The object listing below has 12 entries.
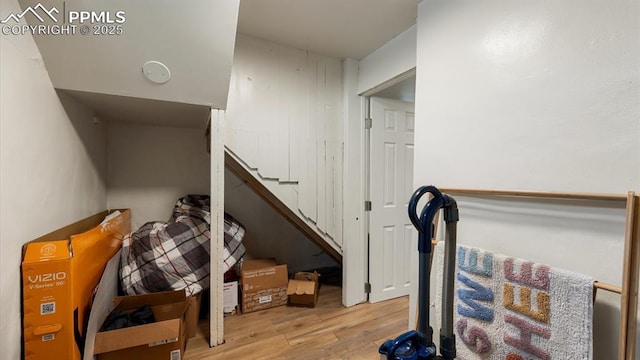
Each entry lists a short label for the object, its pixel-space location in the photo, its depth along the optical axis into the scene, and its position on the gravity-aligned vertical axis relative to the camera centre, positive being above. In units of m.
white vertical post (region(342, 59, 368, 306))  2.41 -0.15
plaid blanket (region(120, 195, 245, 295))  1.86 -0.65
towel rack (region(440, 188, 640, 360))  0.80 -0.34
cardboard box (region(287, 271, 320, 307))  2.33 -1.11
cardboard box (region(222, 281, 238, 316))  2.17 -1.09
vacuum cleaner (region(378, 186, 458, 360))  0.81 -0.42
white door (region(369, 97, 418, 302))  2.45 -0.22
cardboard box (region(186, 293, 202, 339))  1.86 -1.08
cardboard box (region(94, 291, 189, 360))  1.35 -0.94
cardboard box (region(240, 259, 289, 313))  2.23 -1.03
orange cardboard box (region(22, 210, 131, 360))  1.11 -0.58
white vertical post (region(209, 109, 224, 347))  1.77 -0.39
